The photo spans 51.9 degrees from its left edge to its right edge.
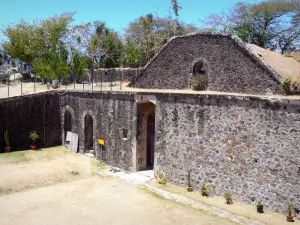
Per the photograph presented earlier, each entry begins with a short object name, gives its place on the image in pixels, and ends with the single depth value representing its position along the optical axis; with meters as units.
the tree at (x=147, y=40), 26.19
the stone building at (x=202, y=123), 9.68
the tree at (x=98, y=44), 29.69
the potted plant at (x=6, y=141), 16.59
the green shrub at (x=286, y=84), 10.38
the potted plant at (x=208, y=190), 11.26
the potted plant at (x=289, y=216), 9.16
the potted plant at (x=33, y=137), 17.50
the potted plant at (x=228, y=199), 10.55
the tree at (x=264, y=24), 23.31
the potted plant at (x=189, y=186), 11.82
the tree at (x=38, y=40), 28.48
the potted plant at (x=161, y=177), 12.70
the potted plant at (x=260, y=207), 9.80
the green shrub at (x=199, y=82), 12.90
